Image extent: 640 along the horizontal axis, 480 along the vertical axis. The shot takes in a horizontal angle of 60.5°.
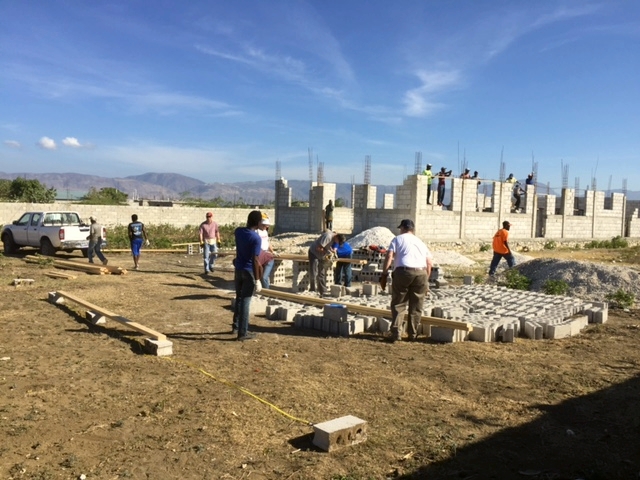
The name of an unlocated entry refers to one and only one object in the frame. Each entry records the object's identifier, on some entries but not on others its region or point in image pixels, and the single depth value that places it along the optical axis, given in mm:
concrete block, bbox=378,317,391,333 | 8141
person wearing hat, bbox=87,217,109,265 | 15319
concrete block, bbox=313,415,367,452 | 4207
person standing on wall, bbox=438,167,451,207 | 24672
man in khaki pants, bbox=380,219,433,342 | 7453
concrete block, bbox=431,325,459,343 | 7707
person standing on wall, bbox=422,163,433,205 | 23491
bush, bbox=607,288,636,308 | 11031
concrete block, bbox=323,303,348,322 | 8094
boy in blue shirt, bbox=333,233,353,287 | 12539
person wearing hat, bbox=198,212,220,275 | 14094
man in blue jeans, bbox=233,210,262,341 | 7207
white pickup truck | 17562
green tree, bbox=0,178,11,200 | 47659
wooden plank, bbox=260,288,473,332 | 7730
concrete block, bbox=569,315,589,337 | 8562
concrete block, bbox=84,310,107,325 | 8312
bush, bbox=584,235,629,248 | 28500
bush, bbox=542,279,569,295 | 12070
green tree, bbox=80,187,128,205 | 39325
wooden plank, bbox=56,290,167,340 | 6954
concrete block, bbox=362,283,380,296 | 11148
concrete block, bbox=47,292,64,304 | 10031
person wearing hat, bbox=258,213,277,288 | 10203
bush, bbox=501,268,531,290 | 12984
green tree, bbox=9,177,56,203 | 42656
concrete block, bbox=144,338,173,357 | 6664
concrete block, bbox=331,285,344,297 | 10961
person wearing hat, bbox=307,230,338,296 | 10961
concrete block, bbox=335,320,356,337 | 8031
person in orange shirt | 14047
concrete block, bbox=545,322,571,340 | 8250
